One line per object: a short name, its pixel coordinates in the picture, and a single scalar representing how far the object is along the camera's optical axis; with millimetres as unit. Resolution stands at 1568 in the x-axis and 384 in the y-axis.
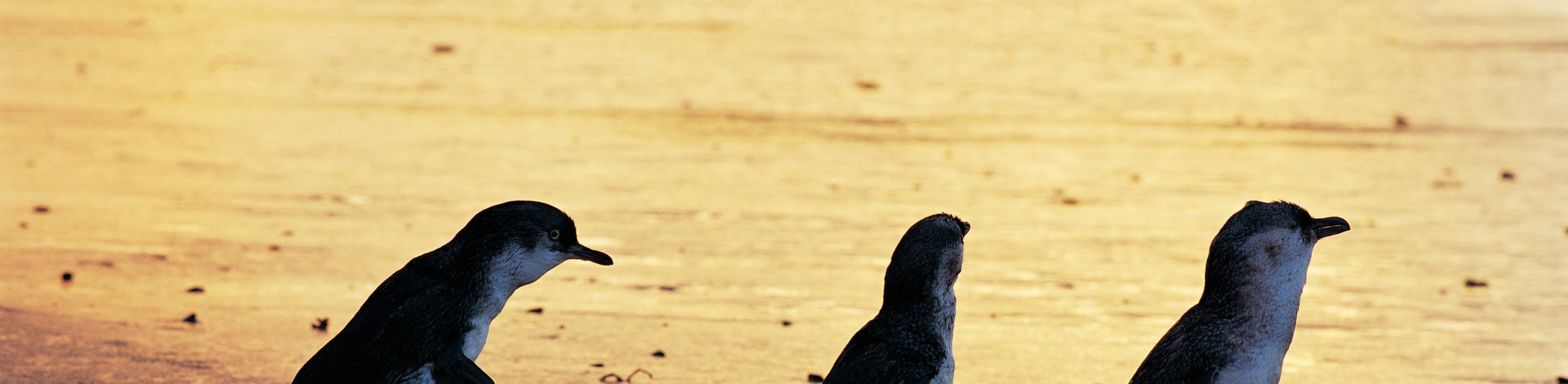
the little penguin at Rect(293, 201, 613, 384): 9414
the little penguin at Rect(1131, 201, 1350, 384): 9758
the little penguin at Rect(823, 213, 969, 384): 9687
